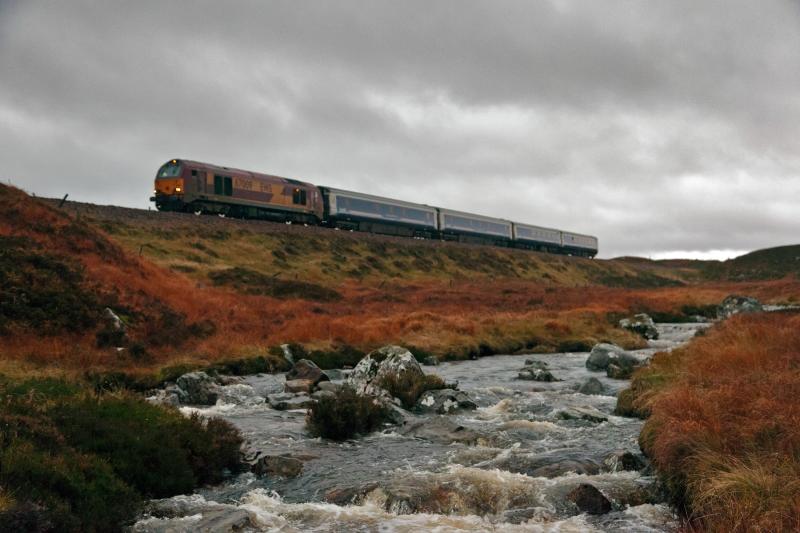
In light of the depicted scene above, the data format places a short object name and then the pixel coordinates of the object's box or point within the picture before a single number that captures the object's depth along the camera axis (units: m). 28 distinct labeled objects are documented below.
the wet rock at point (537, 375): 20.34
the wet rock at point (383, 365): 17.30
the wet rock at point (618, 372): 20.56
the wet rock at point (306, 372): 19.00
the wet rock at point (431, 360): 24.69
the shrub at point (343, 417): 12.71
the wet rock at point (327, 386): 17.55
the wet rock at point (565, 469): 10.02
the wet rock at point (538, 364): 22.08
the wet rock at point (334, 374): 20.87
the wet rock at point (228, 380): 18.67
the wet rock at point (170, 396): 15.35
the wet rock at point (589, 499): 8.52
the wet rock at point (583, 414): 13.79
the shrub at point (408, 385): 16.03
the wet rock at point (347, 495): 9.12
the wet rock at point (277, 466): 10.34
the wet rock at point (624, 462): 10.20
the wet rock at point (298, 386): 17.64
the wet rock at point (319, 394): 16.42
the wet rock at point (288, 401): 15.68
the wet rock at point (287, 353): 23.23
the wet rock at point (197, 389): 16.00
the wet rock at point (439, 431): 12.46
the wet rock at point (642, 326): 33.72
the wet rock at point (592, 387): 17.61
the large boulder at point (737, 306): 37.06
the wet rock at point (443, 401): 15.53
